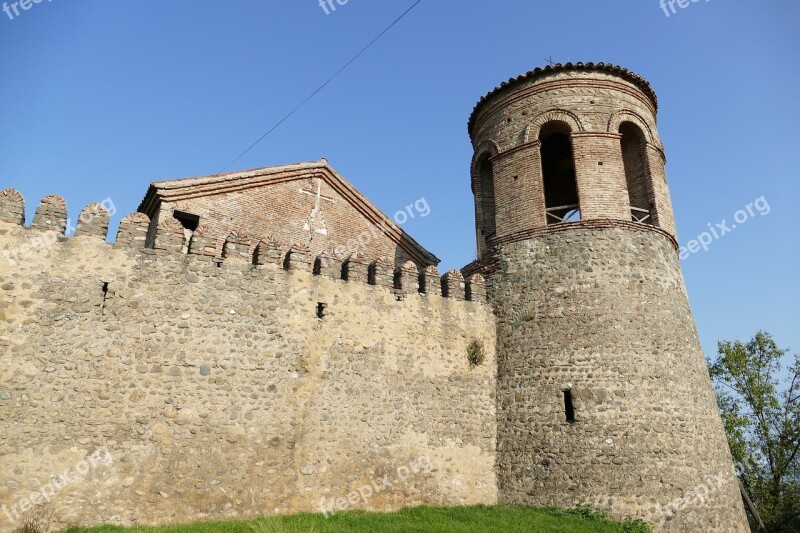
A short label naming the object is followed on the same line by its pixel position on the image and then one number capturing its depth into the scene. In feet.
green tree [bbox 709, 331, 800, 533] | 54.29
